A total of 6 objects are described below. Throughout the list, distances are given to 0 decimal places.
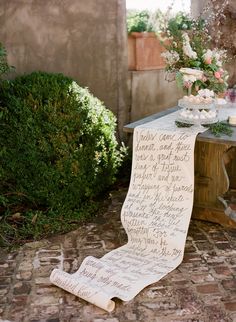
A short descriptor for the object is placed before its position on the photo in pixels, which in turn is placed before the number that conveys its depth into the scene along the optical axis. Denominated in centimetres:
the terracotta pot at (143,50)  522
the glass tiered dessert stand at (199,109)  371
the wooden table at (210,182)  398
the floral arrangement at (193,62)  372
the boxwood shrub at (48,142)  399
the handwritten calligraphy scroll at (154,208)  333
